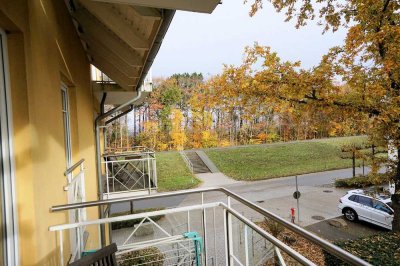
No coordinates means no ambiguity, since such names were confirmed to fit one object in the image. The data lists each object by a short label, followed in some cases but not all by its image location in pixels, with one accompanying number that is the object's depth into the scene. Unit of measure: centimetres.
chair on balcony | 169
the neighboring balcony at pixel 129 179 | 765
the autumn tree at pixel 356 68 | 576
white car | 1004
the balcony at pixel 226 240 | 133
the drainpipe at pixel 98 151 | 564
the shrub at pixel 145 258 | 571
